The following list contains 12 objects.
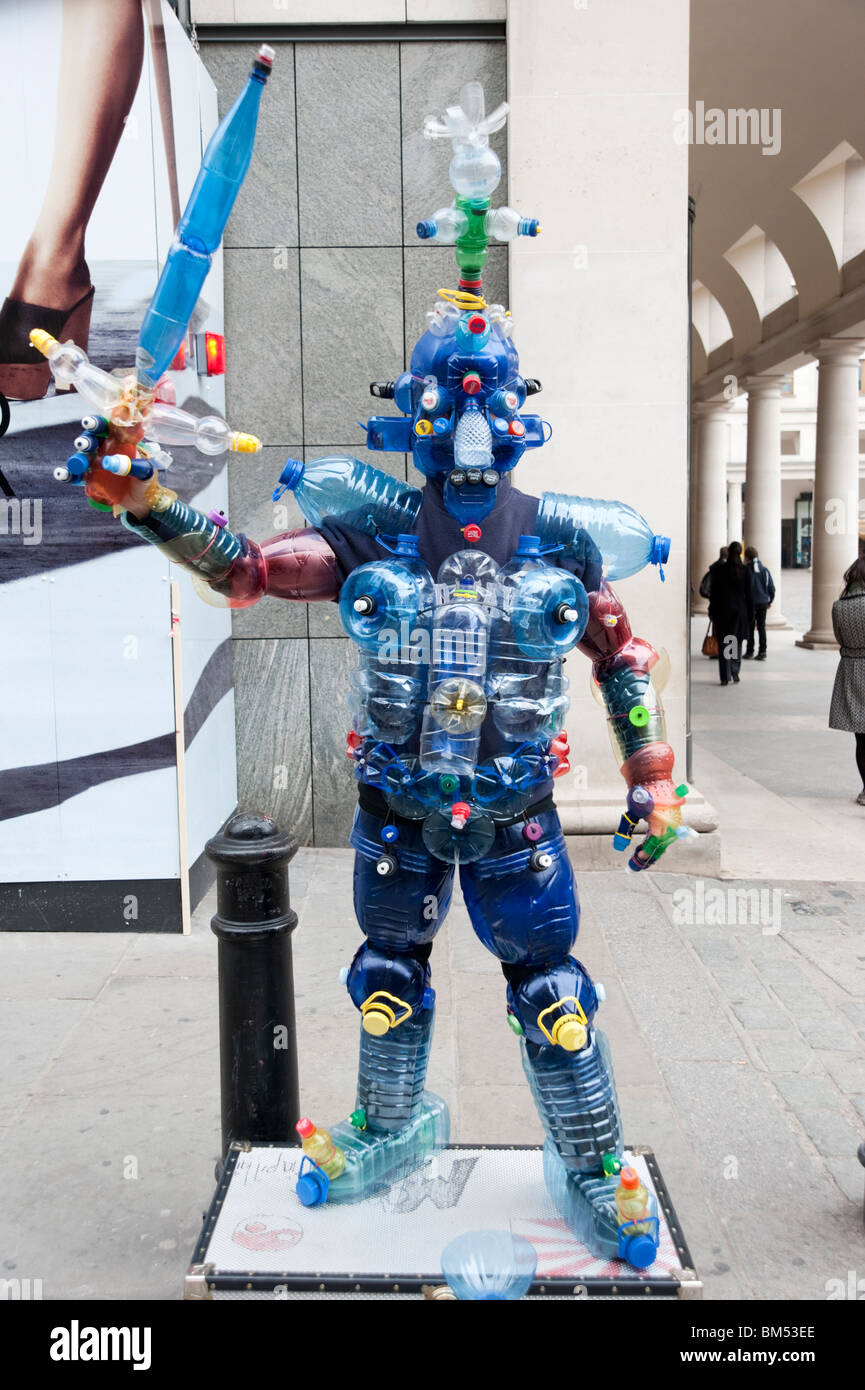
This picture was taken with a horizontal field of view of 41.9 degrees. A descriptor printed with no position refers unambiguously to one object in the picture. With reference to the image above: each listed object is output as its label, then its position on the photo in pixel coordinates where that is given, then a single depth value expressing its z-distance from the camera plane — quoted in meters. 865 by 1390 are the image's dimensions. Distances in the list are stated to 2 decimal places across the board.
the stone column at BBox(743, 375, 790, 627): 19.36
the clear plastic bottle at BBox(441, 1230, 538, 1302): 2.61
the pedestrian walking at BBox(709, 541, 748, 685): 13.04
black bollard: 3.20
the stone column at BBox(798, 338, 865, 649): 16.08
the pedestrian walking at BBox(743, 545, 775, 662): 15.48
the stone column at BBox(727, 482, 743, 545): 41.25
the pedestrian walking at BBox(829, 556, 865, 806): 7.84
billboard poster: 4.96
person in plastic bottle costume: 2.64
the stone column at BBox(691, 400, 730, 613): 22.42
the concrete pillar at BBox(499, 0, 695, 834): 6.01
